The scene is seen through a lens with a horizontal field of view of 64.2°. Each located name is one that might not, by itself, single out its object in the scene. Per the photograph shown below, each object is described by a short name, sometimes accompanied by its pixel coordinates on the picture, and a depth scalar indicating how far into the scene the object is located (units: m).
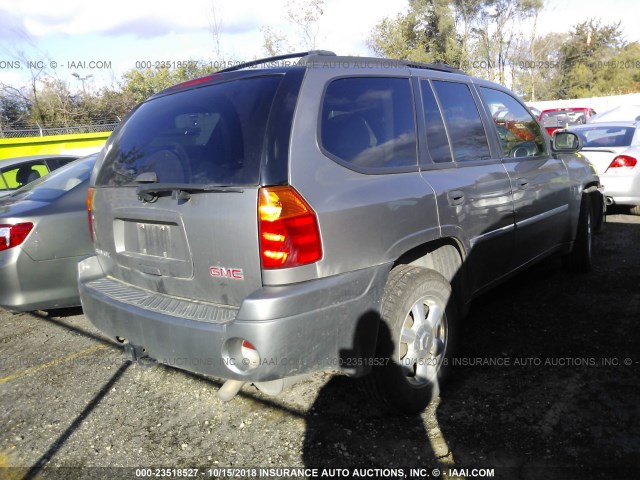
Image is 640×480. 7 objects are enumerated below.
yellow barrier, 12.71
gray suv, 2.20
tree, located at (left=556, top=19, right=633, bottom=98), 44.88
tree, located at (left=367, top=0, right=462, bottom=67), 32.09
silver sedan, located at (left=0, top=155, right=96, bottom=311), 3.88
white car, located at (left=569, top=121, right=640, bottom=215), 7.31
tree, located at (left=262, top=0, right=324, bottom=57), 22.61
